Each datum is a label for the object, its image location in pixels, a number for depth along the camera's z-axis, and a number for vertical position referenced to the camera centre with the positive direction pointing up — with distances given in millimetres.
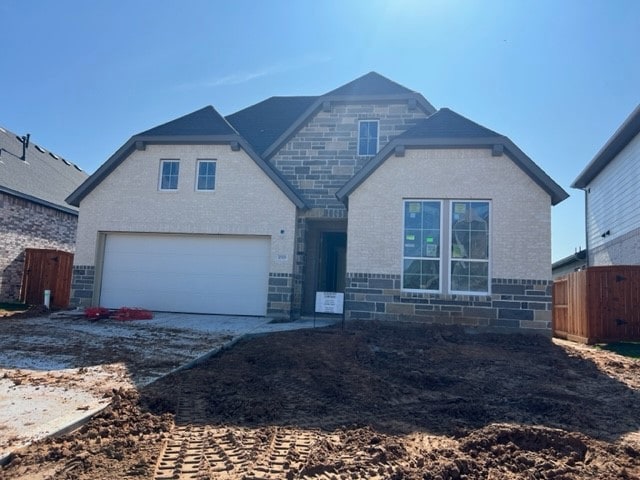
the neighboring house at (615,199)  14156 +3650
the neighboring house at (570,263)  21047 +1757
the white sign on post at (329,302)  10930 -327
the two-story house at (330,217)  11258 +1917
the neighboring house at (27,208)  16562 +2656
